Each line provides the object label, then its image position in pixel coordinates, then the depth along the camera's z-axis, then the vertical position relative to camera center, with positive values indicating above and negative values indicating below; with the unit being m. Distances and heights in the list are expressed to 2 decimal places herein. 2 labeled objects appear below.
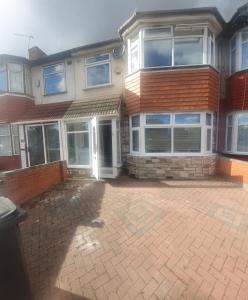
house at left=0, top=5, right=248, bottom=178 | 7.18 +1.50
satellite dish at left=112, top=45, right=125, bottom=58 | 8.57 +3.89
